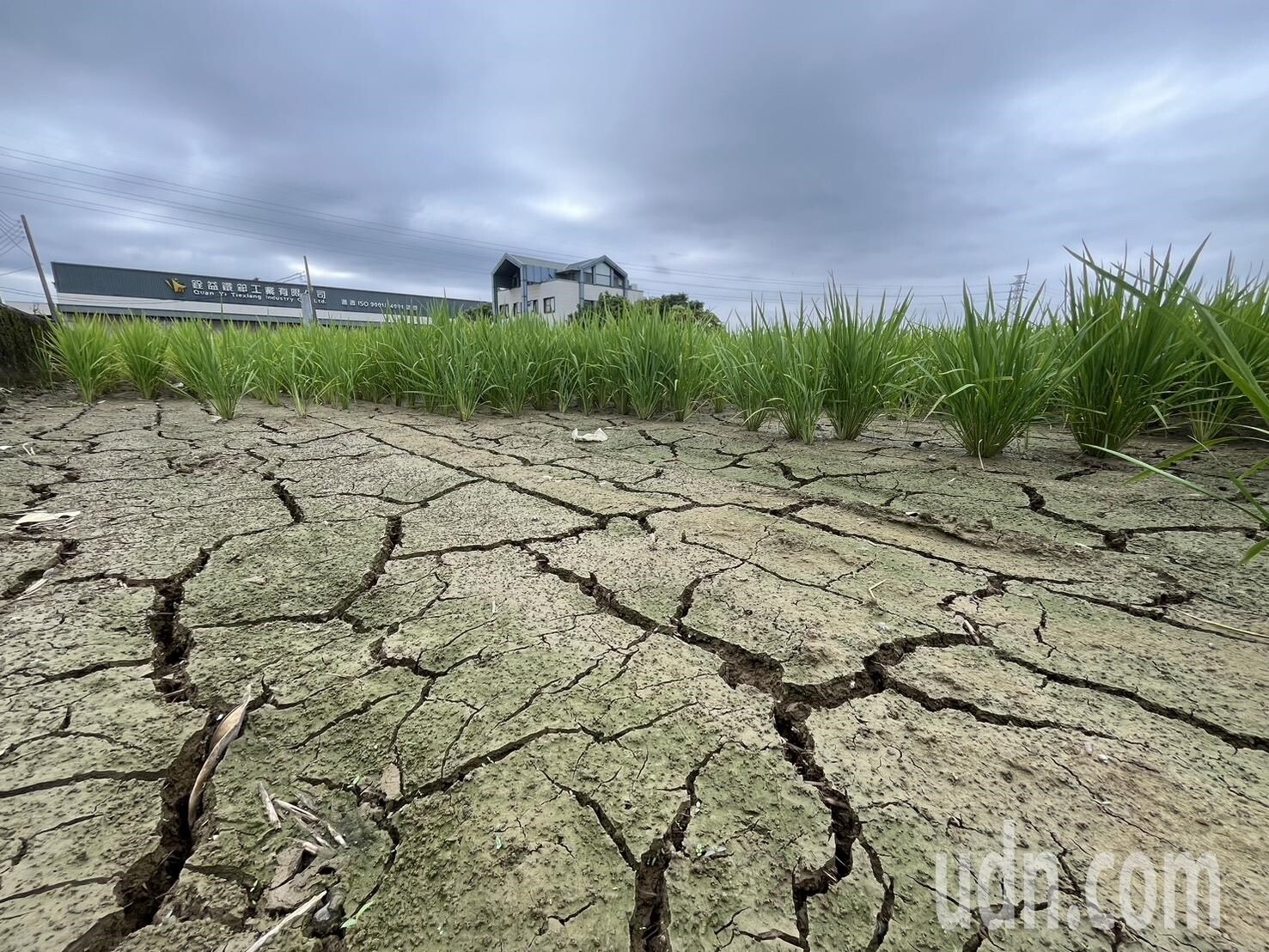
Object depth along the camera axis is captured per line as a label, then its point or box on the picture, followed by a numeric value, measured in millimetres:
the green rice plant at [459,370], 3359
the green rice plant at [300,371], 3709
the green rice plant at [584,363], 3504
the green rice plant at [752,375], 2801
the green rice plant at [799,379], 2521
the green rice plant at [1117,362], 1855
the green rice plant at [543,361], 3586
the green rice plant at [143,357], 4039
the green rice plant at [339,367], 3816
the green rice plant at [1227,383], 1981
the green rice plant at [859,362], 2452
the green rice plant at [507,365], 3449
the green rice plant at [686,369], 3295
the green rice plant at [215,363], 3301
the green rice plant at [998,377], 1976
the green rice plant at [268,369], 3836
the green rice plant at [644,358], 3285
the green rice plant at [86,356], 3891
